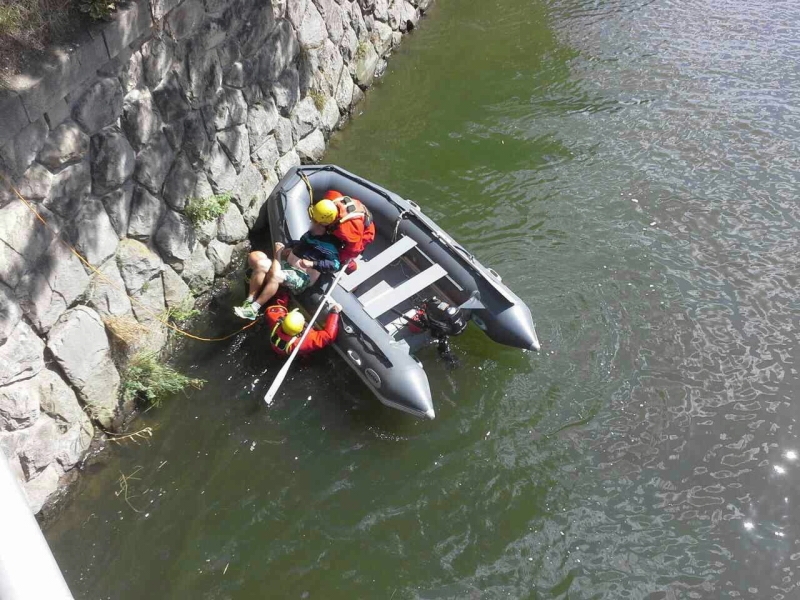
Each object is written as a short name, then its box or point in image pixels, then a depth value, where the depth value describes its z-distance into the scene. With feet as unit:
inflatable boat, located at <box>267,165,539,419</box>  17.08
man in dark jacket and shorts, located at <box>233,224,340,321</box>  19.36
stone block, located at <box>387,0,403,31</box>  32.45
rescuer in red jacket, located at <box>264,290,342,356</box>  18.13
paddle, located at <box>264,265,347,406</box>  16.65
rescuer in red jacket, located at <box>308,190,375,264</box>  19.39
